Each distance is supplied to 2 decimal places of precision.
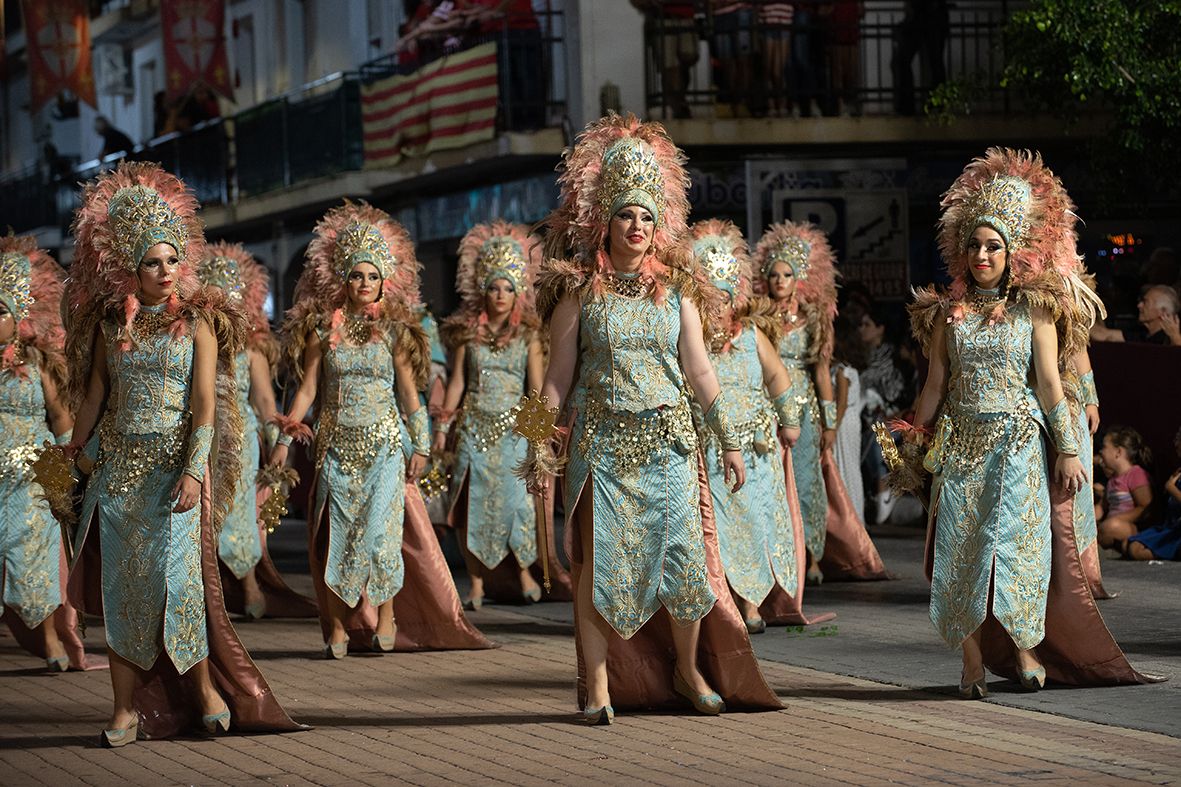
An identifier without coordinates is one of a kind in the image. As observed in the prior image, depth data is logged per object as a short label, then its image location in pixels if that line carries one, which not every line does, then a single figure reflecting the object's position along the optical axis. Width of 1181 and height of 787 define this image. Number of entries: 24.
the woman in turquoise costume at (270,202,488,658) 11.25
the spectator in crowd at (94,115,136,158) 36.53
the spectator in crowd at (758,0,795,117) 22.92
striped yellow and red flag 23.61
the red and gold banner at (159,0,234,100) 29.81
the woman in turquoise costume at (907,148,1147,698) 8.98
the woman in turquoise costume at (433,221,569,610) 13.77
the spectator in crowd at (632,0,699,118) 23.05
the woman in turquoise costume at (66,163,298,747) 8.47
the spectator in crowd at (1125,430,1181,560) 14.97
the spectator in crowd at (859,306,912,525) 18.83
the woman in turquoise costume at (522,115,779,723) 8.62
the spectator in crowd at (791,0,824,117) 23.27
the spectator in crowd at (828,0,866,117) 23.41
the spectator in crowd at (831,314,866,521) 16.42
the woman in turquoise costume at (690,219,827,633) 11.56
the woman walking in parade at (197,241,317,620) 13.37
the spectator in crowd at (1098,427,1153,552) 15.38
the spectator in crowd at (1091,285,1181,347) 15.27
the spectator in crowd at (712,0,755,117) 22.89
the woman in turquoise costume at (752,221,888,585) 13.82
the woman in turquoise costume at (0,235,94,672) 11.06
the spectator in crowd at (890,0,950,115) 23.30
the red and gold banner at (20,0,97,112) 32.62
